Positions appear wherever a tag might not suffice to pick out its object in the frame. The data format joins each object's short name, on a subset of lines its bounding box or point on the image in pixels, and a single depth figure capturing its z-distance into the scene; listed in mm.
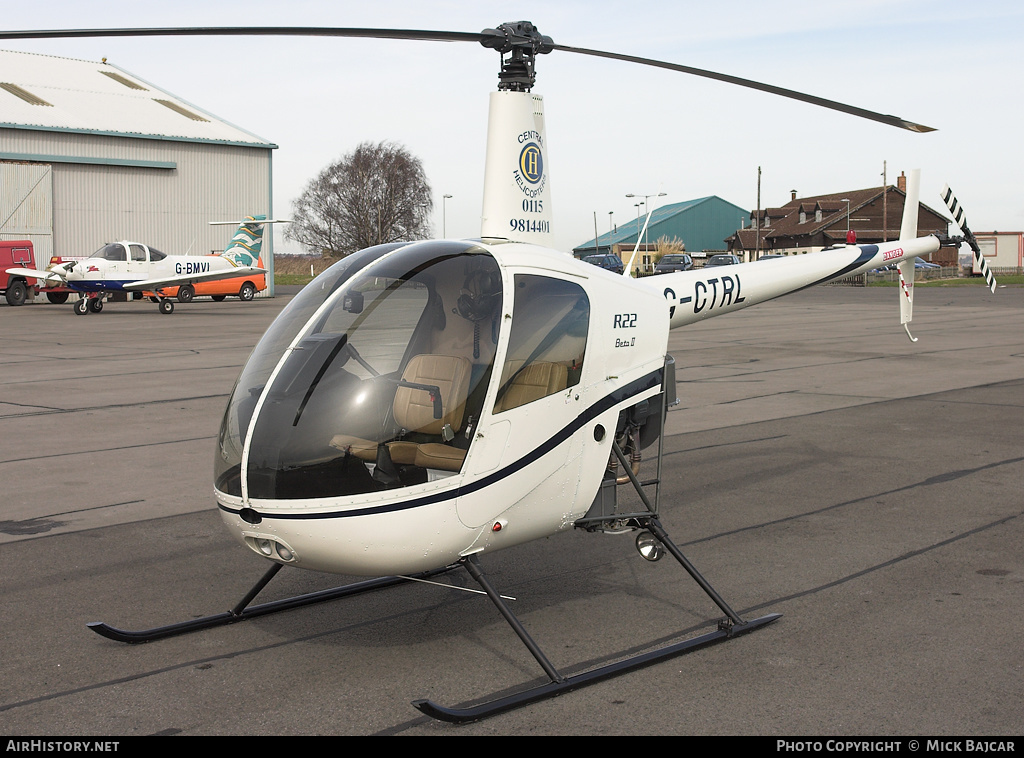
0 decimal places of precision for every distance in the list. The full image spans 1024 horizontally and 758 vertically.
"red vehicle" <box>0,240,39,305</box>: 36688
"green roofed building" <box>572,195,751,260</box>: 103812
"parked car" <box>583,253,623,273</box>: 35909
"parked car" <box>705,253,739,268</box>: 56362
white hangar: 41188
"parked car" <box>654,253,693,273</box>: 54741
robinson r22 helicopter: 4246
